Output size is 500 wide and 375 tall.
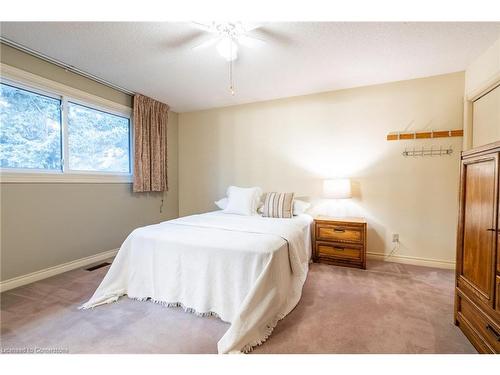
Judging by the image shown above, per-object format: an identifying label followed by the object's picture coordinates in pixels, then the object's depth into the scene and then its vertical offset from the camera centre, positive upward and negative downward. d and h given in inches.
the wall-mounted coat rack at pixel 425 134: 104.9 +23.9
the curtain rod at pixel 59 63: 82.6 +51.7
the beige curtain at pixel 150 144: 131.9 +23.6
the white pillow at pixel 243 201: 120.6 -10.7
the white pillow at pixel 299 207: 123.1 -14.0
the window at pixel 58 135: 86.9 +21.9
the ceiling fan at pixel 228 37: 73.0 +51.8
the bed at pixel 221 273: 58.4 -28.7
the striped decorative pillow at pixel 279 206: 114.6 -12.6
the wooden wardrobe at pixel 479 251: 48.4 -16.7
